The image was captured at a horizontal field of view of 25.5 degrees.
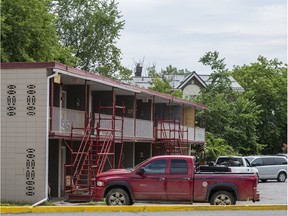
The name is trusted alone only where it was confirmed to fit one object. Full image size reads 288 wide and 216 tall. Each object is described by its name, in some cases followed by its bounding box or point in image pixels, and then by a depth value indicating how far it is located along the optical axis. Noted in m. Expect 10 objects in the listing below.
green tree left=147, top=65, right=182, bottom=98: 62.06
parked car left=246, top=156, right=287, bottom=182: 42.34
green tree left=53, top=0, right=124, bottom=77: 60.36
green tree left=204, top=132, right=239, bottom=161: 49.38
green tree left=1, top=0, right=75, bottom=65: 41.59
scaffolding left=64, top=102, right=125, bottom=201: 24.48
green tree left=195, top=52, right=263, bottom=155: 55.44
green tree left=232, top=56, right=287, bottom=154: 72.43
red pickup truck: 19.70
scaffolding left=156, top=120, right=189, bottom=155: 36.03
